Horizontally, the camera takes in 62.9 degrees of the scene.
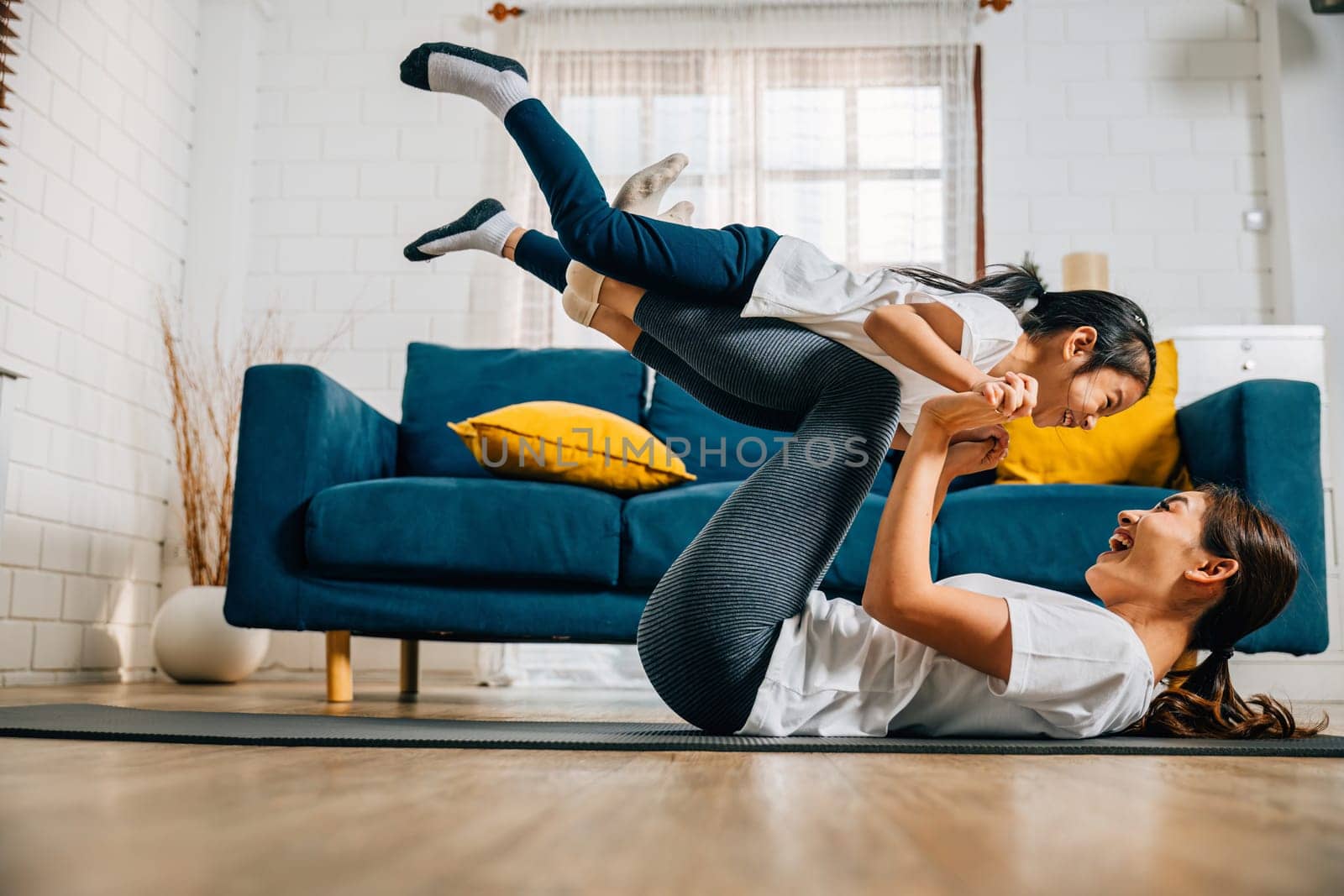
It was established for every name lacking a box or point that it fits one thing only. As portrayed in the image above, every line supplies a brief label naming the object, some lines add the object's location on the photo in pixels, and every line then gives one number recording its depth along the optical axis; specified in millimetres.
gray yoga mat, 1222
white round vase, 3195
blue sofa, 2299
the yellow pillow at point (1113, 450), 2738
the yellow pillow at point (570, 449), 2537
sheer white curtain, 4113
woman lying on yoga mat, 1268
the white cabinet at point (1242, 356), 3252
